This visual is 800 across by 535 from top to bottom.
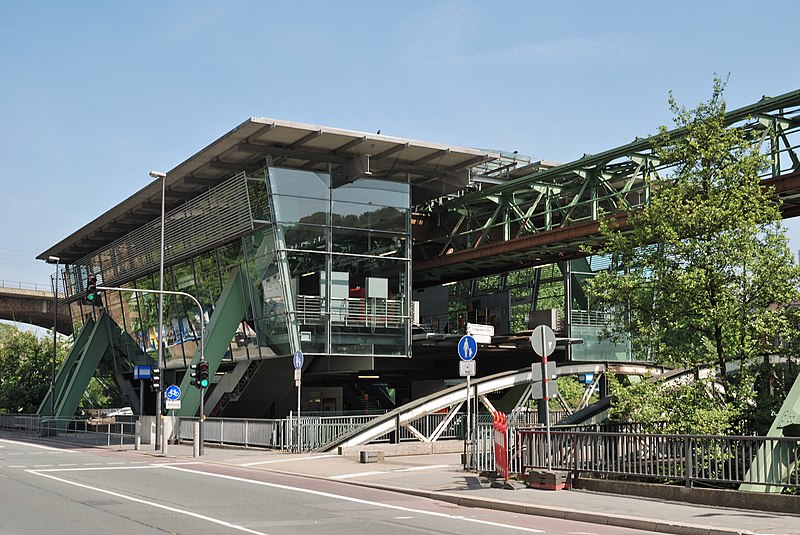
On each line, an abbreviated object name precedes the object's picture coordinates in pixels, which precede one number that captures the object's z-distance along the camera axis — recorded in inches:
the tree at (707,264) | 717.3
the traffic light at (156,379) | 1393.9
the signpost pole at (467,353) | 800.3
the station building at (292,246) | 1443.2
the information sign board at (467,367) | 797.8
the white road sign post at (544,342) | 703.7
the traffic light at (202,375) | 1256.8
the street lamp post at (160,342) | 1353.0
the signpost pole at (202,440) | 1204.7
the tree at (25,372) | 2694.4
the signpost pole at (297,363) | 1154.0
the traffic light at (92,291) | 1158.3
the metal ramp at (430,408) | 1191.6
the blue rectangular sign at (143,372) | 1822.1
